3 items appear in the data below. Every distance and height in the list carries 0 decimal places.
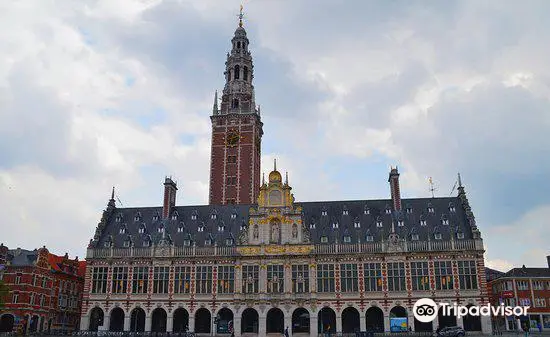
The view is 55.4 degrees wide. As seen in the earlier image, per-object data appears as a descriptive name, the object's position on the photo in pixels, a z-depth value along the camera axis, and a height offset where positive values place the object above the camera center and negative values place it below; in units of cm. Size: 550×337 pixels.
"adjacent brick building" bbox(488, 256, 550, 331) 8294 +487
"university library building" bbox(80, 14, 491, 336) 6738 +755
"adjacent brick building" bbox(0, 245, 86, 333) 7119 +470
